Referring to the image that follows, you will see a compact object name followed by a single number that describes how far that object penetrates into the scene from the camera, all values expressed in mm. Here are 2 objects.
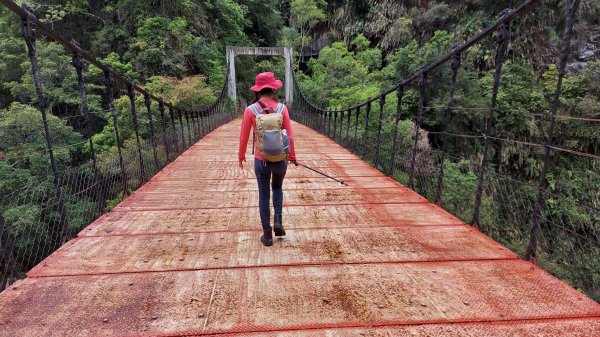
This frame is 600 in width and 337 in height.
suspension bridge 1556
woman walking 2252
